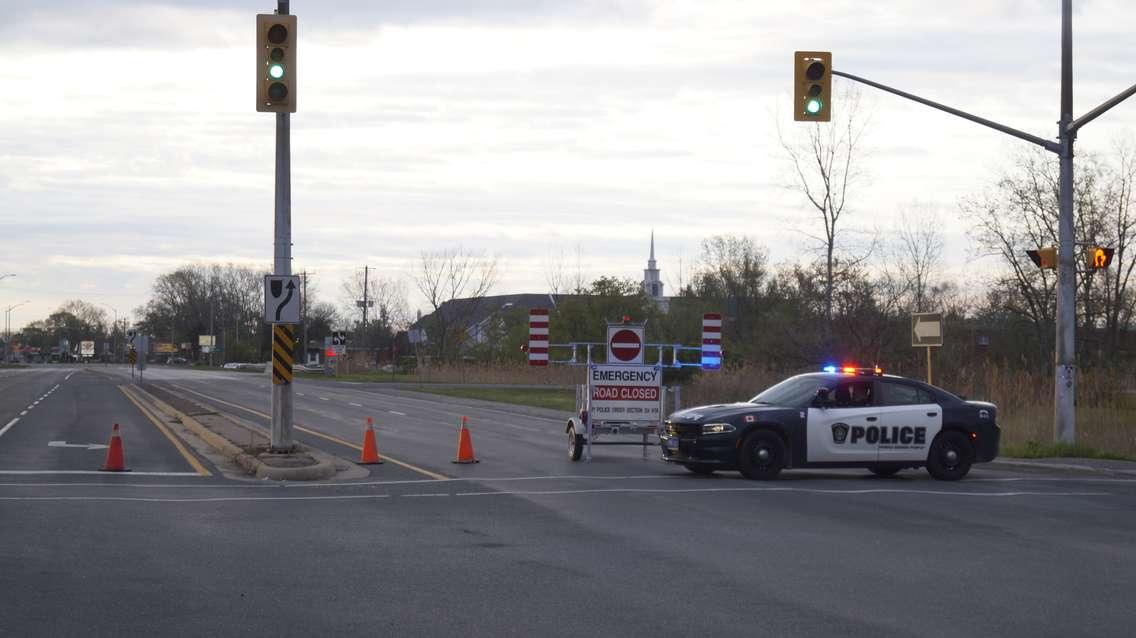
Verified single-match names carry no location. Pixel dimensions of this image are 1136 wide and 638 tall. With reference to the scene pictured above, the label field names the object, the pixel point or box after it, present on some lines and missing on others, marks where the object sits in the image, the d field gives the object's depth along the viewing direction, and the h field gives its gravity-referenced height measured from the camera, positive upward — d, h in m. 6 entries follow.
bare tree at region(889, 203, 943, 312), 61.90 +3.63
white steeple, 176.62 +11.48
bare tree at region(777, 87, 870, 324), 44.59 +4.90
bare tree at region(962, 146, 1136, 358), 43.84 +4.03
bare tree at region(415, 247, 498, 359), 90.62 +2.52
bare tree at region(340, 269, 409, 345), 112.50 +2.95
